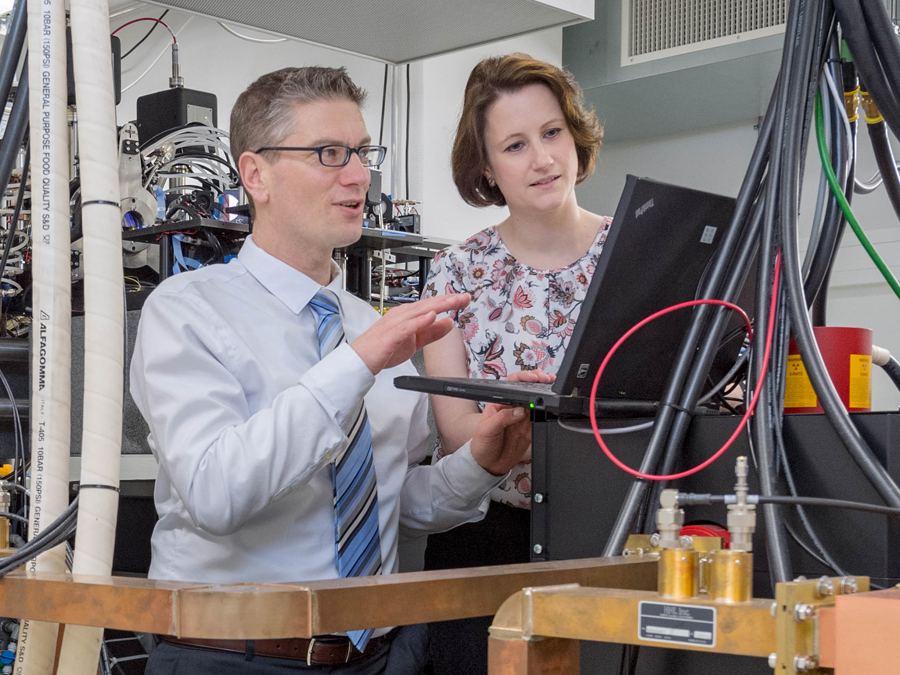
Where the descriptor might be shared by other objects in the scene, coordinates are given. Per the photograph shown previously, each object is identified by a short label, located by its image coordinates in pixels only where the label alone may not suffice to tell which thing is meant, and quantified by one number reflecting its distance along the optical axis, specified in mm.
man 1034
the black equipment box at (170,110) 2414
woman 1457
